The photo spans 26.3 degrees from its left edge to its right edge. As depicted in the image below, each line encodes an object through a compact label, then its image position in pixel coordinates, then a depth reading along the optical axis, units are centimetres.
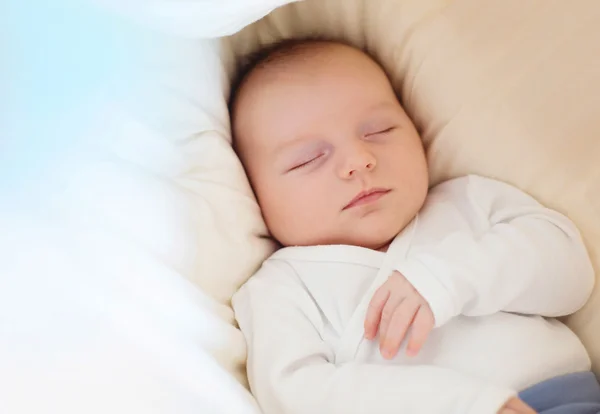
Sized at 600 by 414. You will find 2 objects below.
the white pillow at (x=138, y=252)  57
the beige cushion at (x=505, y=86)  65
